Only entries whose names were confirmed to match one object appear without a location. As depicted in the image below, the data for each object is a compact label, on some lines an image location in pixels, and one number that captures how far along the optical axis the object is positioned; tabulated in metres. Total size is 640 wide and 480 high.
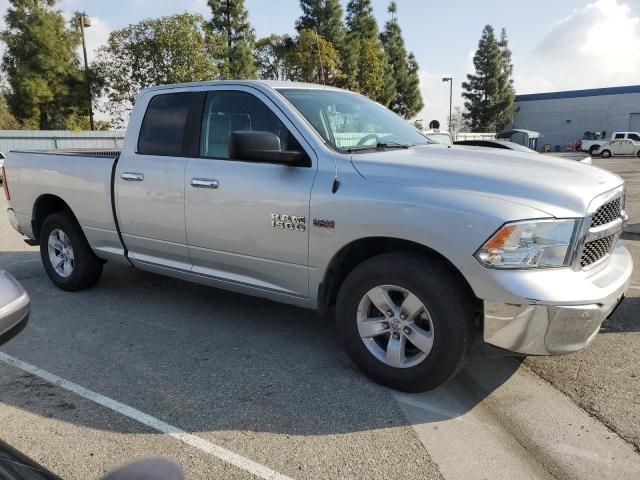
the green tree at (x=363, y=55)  43.91
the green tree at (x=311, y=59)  35.91
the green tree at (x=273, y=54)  40.84
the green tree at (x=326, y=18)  44.69
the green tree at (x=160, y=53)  29.58
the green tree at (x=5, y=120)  42.66
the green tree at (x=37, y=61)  31.48
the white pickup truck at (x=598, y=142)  43.00
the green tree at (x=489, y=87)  64.81
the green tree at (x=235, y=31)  37.78
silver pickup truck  2.80
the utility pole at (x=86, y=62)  27.45
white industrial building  58.53
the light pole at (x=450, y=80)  53.31
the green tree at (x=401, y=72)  57.28
